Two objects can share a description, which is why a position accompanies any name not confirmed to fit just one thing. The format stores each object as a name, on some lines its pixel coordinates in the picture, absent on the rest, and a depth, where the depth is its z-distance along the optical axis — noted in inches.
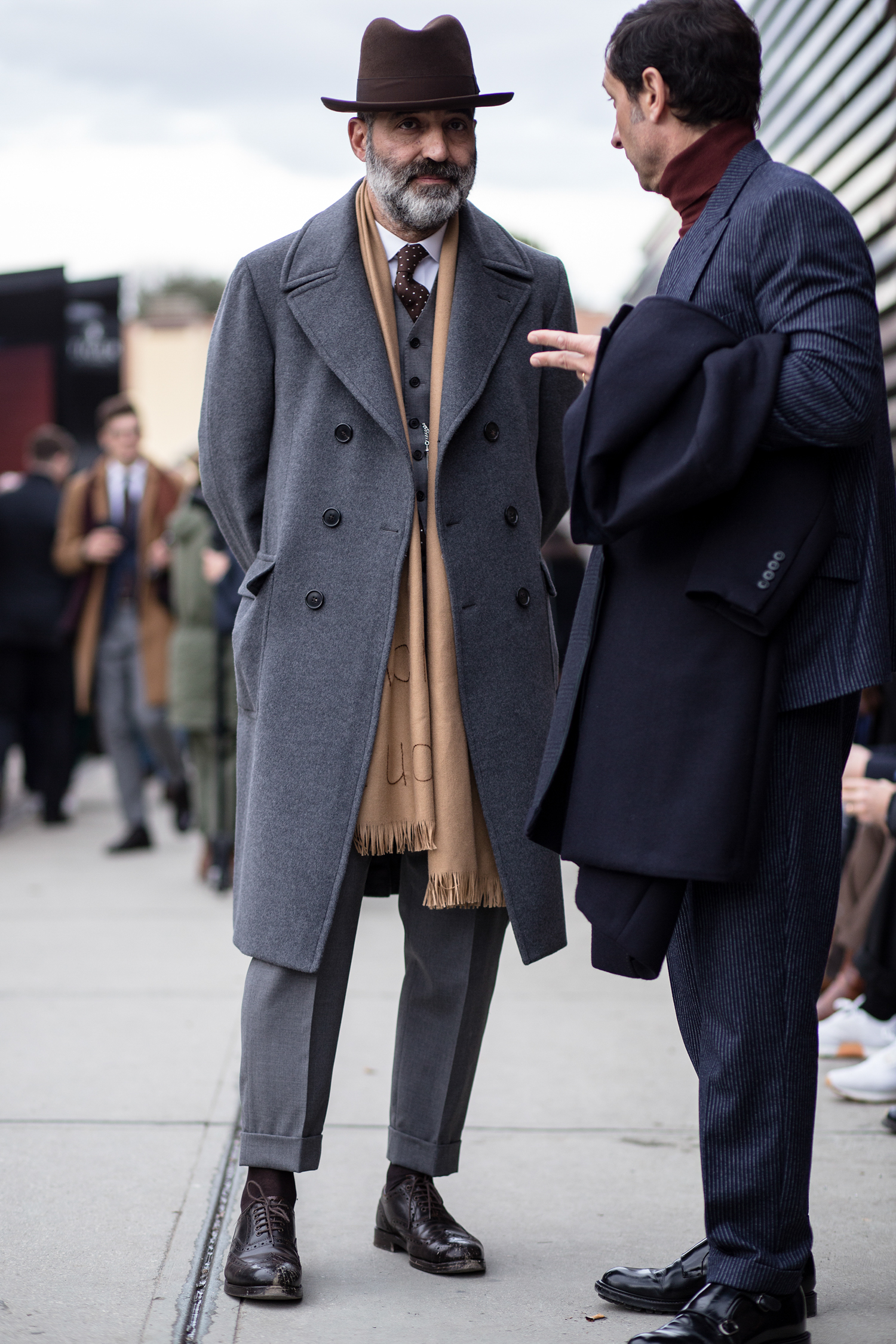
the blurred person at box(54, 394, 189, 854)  323.3
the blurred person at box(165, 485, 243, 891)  269.1
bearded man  109.2
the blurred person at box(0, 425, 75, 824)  350.3
